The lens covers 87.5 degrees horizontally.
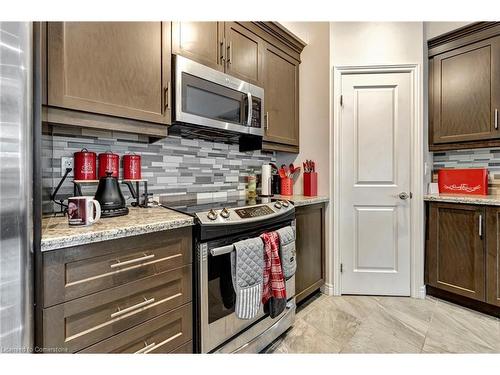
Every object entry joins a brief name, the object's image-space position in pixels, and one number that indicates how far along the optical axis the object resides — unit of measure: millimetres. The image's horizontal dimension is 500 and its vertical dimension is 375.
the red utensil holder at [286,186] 2576
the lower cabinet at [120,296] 872
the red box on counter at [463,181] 2348
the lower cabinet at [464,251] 2006
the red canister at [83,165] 1366
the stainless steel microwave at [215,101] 1561
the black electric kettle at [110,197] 1274
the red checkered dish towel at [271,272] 1546
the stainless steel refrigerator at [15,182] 612
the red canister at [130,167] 1578
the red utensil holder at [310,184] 2502
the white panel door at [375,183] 2371
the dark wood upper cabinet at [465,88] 2211
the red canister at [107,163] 1483
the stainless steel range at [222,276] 1294
